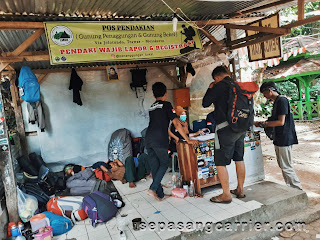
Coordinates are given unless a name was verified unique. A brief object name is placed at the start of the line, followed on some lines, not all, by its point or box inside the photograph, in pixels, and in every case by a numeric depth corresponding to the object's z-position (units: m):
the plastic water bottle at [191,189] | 4.54
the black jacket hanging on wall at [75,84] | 7.17
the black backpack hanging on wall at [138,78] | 7.88
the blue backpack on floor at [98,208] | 3.93
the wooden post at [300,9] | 4.44
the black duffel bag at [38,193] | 4.82
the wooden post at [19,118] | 6.75
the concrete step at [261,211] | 3.57
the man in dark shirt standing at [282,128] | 4.41
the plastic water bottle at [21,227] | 3.85
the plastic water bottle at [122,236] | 3.38
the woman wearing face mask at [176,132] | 5.10
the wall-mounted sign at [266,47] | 5.31
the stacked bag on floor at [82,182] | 5.75
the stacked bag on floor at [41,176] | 5.62
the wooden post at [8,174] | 4.11
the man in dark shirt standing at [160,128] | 4.34
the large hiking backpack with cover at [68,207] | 4.17
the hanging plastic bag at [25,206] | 4.18
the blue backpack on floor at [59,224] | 3.80
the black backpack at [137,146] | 7.24
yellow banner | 4.32
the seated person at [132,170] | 5.74
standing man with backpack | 3.88
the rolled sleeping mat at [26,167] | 5.97
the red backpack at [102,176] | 6.21
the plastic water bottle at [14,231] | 3.80
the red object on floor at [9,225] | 3.93
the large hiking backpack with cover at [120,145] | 7.08
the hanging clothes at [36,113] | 6.77
